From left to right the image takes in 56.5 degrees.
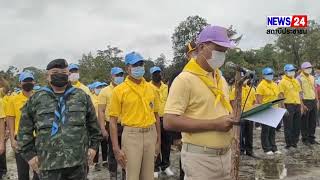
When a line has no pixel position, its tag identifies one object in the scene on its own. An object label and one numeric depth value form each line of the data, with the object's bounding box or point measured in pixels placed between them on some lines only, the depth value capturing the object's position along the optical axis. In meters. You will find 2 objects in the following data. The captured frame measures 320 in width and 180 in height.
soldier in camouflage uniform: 2.89
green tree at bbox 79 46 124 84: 29.32
